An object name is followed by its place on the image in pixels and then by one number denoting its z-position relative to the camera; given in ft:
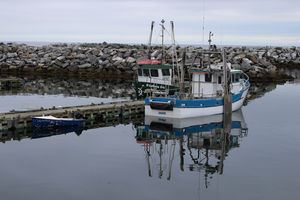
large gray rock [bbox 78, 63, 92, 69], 240.73
